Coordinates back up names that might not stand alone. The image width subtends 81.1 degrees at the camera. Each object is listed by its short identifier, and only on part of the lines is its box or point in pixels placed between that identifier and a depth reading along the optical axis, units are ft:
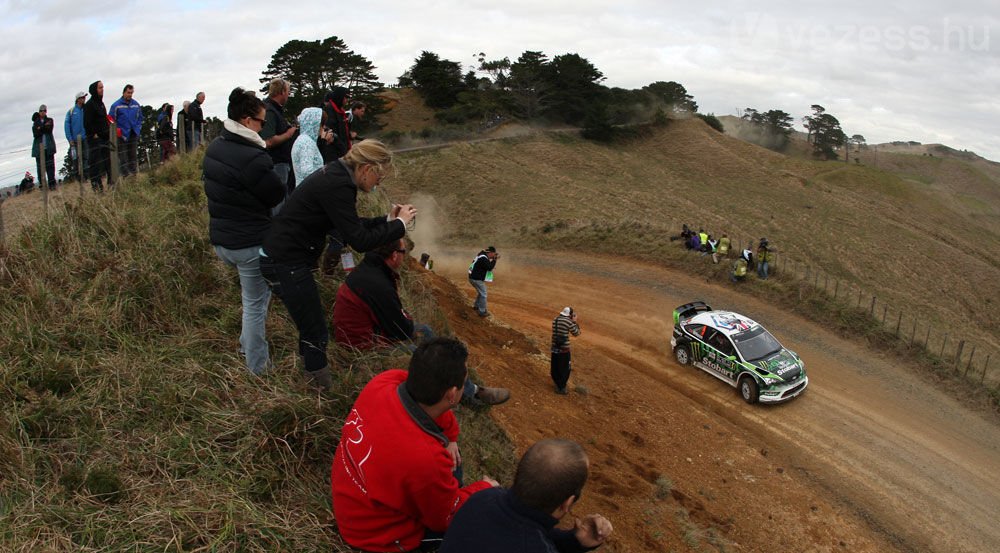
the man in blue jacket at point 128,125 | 40.34
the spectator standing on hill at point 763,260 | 68.95
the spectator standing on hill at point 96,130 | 36.60
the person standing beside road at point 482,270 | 50.11
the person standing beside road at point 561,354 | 38.63
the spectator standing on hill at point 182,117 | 46.91
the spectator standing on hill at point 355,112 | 31.55
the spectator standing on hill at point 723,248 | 73.61
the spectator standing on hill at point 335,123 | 28.96
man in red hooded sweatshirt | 10.99
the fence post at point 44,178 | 27.36
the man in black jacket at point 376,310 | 18.63
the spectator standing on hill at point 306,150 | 25.16
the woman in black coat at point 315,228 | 15.48
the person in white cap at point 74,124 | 37.06
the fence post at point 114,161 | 35.17
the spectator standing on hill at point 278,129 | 24.36
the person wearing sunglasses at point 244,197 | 16.47
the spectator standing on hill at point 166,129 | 47.06
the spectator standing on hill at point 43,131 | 38.47
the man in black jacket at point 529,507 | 9.33
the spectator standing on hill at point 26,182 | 51.85
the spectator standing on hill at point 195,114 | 45.29
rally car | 46.50
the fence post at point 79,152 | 32.37
